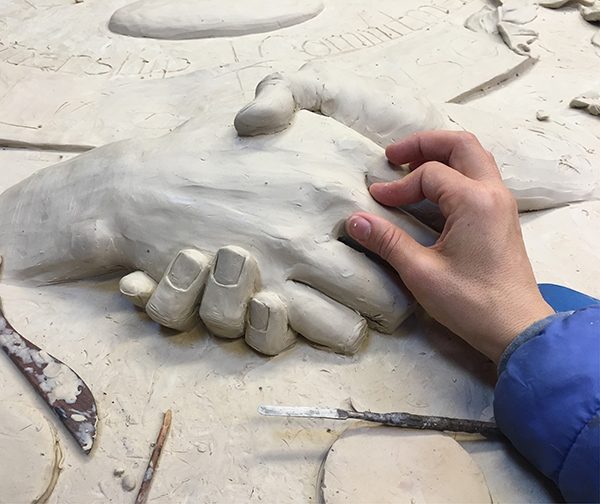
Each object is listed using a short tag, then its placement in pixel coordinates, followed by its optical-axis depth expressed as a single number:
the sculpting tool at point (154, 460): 0.30
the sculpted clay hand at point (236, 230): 0.34
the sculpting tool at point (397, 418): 0.32
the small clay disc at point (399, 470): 0.29
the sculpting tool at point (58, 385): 0.32
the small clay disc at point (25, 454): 0.30
